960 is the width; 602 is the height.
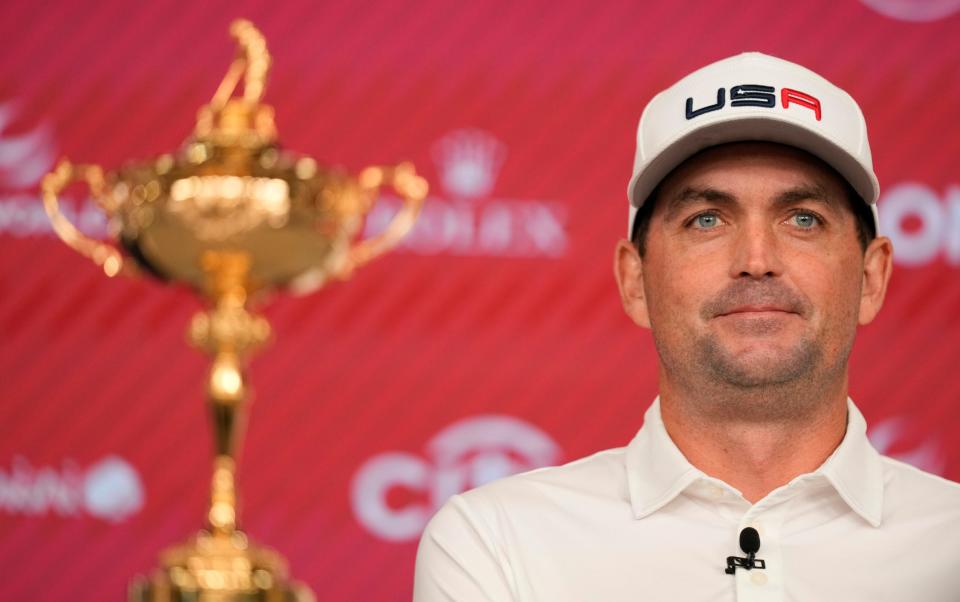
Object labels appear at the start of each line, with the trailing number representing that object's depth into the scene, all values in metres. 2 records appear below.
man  6.60
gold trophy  6.39
